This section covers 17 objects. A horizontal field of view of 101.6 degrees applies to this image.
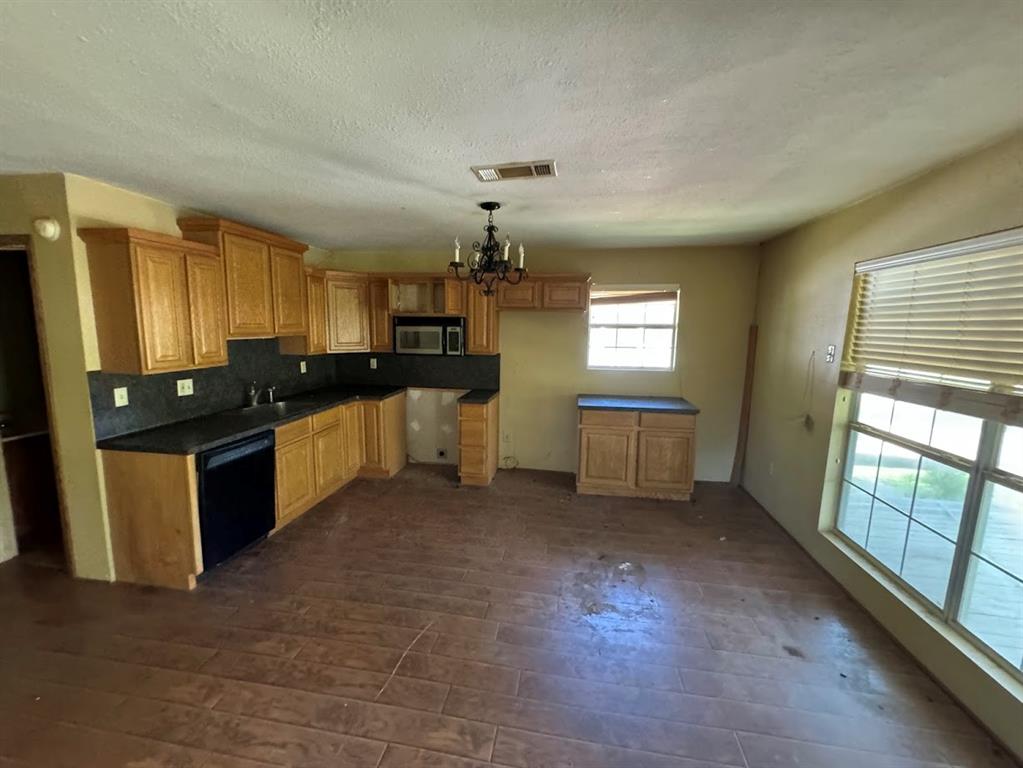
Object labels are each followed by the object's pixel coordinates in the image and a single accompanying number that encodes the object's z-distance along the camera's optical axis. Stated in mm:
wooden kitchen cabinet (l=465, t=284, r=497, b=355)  4547
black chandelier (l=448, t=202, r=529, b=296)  2803
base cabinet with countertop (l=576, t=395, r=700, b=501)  4078
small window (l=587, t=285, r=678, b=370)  4539
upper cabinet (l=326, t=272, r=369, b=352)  4375
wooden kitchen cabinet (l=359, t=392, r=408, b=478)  4469
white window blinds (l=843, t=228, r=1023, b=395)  1782
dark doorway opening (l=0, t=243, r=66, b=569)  2979
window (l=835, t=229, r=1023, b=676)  1799
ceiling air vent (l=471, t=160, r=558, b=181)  2141
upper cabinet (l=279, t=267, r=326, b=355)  4102
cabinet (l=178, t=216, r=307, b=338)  3062
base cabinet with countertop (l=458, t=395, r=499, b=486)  4355
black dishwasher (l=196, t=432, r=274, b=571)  2676
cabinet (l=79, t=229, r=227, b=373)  2457
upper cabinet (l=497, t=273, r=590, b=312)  4309
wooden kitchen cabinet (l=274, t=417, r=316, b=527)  3330
